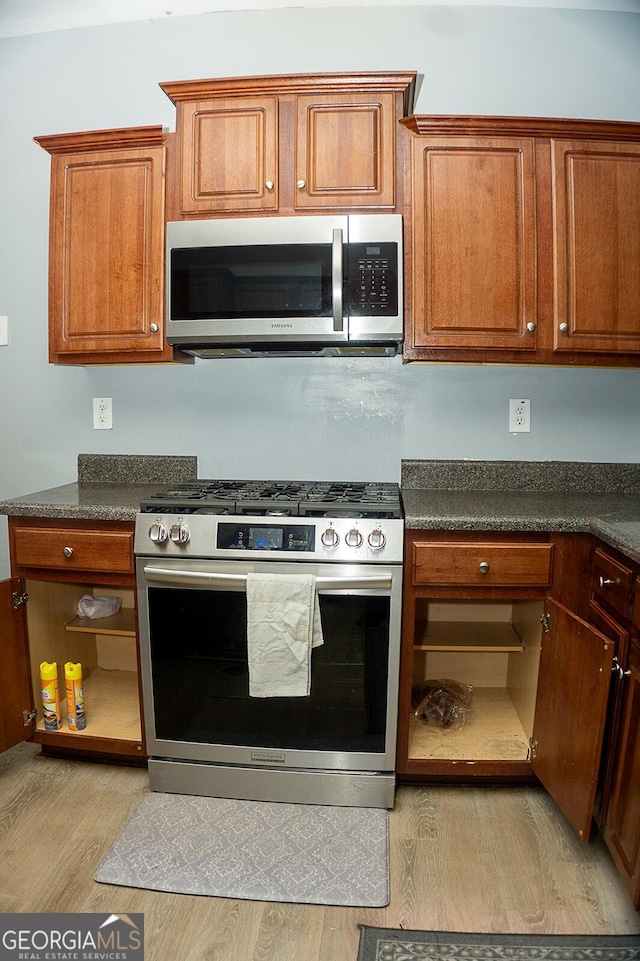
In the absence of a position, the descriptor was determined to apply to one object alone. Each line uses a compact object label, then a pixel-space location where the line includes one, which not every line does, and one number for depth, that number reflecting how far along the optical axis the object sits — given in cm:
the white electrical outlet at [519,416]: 214
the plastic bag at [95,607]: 210
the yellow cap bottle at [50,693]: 184
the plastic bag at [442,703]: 190
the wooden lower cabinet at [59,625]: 175
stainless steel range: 160
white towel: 158
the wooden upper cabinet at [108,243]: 190
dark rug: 125
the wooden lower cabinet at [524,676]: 136
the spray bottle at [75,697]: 184
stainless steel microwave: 178
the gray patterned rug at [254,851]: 142
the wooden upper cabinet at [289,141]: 179
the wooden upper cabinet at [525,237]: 181
